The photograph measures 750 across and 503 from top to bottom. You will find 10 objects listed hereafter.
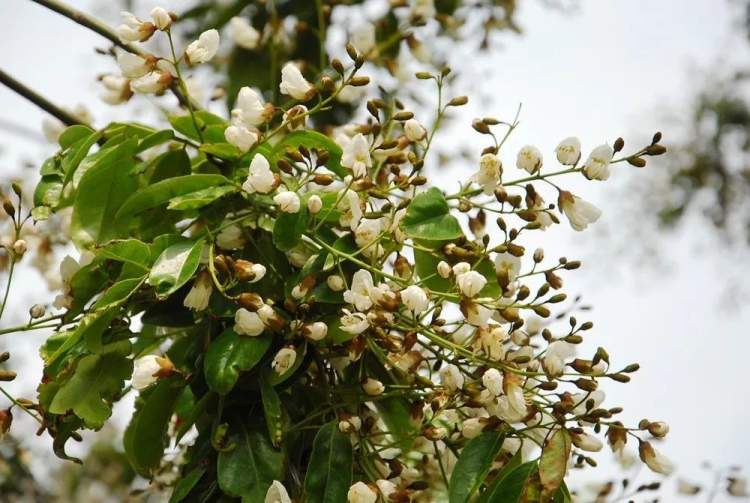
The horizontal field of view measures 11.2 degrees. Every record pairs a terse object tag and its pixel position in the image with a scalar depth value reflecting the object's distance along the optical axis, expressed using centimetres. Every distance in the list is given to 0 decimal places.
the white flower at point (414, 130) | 174
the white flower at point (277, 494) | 167
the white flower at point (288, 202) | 168
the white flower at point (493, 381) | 167
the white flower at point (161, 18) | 172
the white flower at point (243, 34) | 206
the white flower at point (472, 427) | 169
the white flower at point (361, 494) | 166
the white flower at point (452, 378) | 169
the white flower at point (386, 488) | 168
